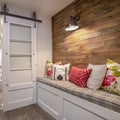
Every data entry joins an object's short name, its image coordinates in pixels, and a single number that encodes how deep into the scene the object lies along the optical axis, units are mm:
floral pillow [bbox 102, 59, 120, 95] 1437
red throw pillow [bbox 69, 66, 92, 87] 1788
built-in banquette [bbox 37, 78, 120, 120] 1231
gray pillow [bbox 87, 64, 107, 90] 1657
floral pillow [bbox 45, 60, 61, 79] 2662
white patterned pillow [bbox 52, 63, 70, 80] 2402
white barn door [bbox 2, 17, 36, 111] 2459
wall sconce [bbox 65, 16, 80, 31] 2221
